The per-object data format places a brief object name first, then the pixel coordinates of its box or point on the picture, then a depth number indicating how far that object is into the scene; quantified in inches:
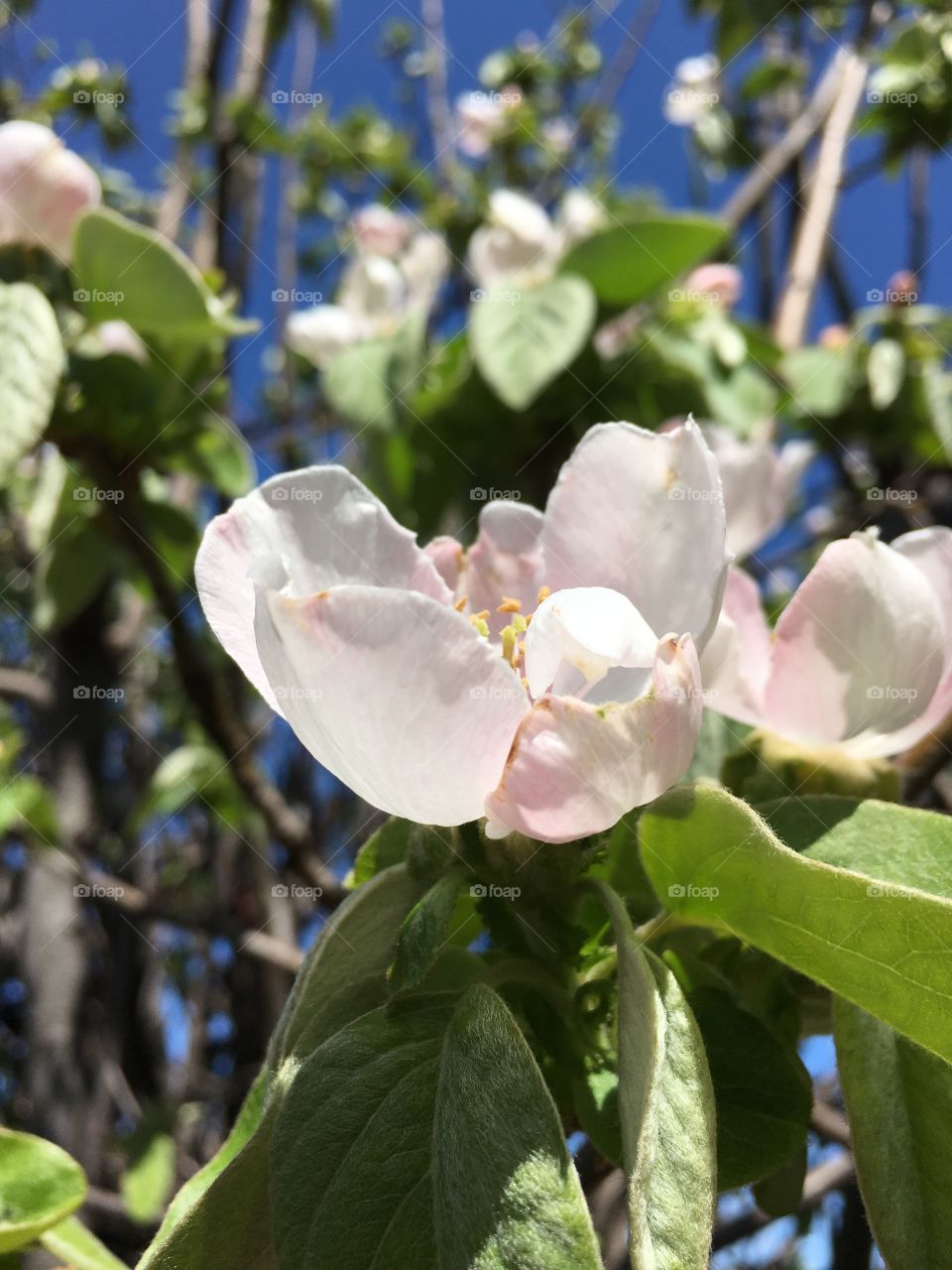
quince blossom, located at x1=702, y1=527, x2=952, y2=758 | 5.1
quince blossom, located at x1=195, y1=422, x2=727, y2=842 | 3.9
